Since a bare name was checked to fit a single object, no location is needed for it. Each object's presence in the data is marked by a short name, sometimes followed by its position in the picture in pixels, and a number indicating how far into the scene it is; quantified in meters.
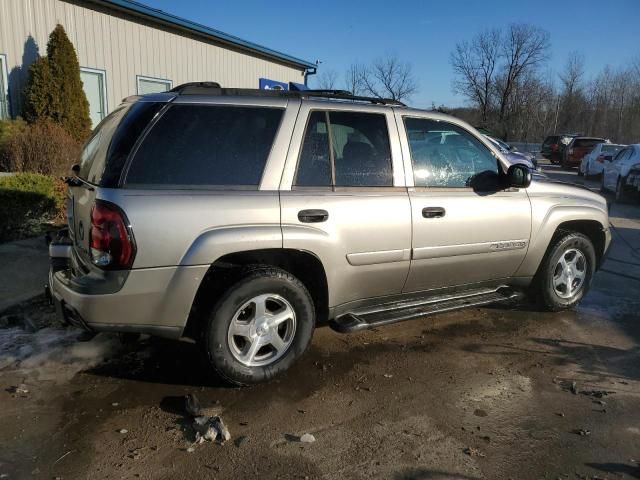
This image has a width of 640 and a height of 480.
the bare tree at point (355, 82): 43.53
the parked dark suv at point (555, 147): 27.38
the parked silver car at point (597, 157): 19.05
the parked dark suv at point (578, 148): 24.53
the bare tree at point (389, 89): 44.22
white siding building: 10.79
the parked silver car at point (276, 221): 3.11
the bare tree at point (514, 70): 51.22
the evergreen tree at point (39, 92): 10.85
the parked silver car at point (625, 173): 12.75
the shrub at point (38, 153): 8.46
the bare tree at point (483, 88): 52.12
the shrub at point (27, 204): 6.98
